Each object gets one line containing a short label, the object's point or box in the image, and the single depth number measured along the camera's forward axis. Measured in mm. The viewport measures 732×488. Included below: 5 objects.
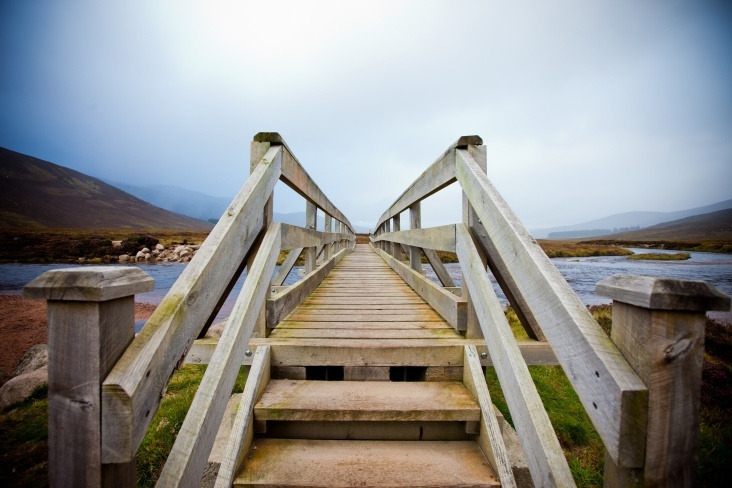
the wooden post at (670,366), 792
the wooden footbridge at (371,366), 824
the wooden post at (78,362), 798
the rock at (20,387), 3387
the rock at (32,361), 4314
